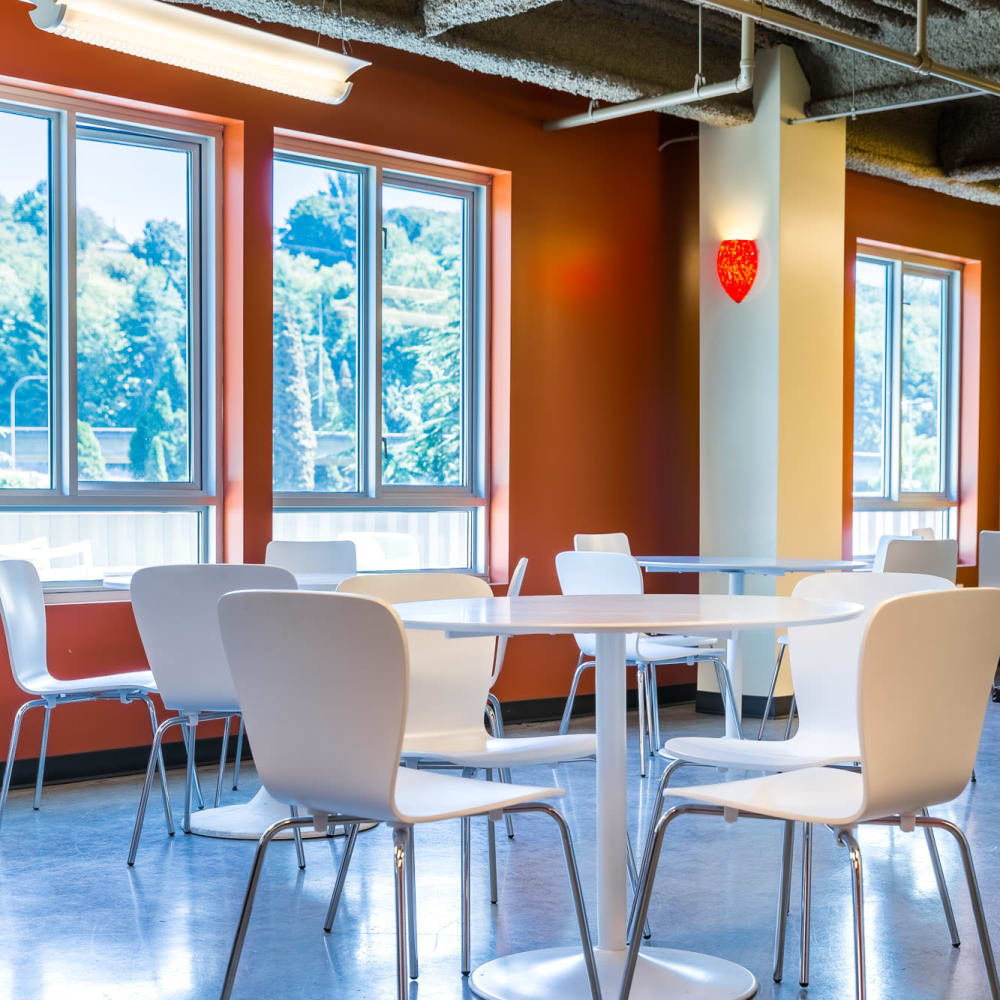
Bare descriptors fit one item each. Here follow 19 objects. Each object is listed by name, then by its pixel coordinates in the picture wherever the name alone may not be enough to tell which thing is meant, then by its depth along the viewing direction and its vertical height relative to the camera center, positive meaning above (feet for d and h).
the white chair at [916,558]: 16.99 -1.04
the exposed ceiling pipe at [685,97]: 17.43 +5.31
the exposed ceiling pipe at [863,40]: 14.84 +5.23
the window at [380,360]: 18.97 +1.74
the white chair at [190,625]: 11.71 -1.28
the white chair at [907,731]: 6.97 -1.36
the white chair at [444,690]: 9.53 -1.57
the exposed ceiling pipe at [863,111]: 20.03 +5.58
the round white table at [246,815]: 13.08 -3.40
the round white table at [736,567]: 15.85 -1.06
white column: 20.97 +2.12
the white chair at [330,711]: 6.71 -1.19
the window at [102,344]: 16.29 +1.70
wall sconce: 21.12 +3.31
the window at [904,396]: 27.73 +1.73
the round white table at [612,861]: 8.41 -2.52
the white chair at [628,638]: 14.69 -1.92
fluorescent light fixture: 12.59 +4.31
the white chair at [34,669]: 13.35 -1.96
